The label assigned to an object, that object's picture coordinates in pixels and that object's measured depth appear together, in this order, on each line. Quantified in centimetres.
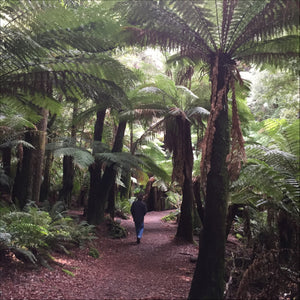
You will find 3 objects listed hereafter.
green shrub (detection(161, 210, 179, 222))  1123
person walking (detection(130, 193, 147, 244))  665
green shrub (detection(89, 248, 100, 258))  535
